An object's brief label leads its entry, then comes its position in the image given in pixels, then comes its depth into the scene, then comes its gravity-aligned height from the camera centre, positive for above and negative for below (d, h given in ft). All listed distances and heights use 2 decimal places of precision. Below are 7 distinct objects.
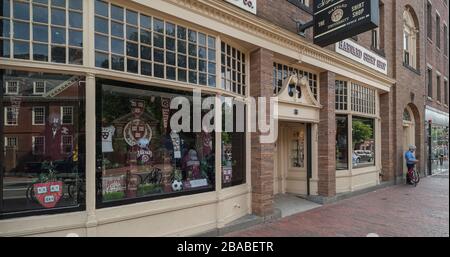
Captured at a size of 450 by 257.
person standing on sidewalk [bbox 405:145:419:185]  41.29 -3.99
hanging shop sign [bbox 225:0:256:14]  20.26 +8.84
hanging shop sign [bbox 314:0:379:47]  21.57 +8.63
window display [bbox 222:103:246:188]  20.56 -1.50
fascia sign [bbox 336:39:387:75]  31.46 +8.83
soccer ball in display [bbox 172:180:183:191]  17.61 -3.02
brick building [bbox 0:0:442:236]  13.18 +1.99
